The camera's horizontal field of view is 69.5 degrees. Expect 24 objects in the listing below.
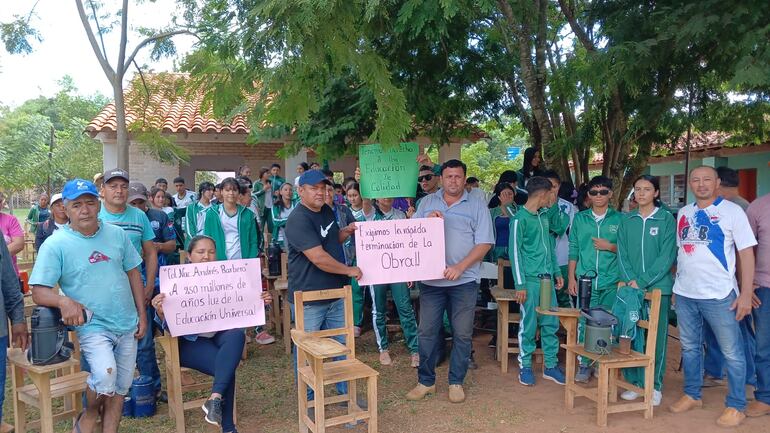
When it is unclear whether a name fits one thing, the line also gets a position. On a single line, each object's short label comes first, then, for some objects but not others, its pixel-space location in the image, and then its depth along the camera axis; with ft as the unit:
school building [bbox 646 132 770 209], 40.69
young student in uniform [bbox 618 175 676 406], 14.79
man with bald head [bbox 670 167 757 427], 13.44
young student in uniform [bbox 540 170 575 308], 19.16
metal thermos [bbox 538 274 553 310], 16.01
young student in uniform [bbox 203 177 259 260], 19.29
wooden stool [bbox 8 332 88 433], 11.60
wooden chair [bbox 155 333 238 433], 13.20
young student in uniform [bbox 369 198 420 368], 19.34
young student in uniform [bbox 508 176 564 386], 16.90
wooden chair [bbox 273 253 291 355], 20.79
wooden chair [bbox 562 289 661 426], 13.87
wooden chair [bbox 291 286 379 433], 12.17
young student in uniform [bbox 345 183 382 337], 20.48
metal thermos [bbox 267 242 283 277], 22.99
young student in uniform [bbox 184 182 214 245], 19.85
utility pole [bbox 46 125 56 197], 73.91
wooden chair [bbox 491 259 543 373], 18.42
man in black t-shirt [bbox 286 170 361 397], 13.78
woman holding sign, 12.60
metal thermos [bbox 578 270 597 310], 15.93
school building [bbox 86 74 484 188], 39.68
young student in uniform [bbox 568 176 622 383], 16.26
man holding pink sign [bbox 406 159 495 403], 15.42
